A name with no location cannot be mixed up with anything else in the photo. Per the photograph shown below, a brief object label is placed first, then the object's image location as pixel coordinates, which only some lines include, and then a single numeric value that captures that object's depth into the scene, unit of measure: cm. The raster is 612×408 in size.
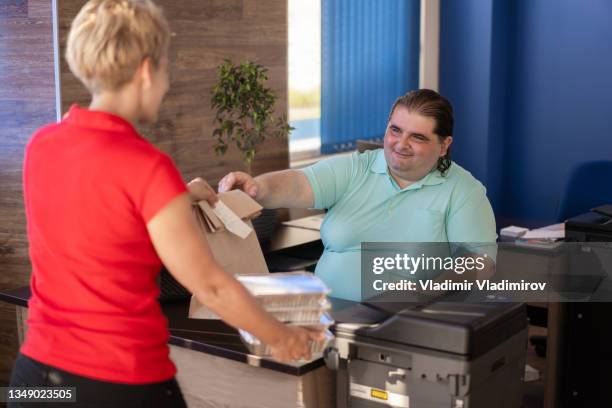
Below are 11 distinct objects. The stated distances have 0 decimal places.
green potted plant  365
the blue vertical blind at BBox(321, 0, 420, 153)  480
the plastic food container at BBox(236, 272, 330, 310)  171
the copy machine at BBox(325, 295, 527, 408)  185
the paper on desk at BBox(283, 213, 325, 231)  406
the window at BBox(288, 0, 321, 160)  455
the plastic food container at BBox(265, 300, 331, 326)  172
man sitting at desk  256
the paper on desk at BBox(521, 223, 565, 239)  336
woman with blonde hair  136
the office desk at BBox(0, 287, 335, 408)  203
